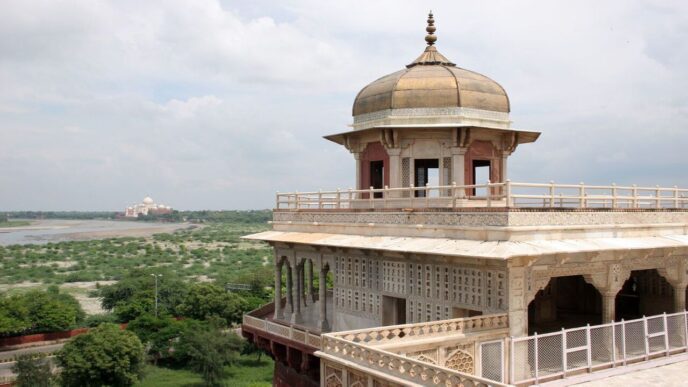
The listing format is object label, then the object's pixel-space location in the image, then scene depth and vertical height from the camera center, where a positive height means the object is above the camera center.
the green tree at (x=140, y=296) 48.62 -6.70
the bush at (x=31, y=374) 34.12 -8.35
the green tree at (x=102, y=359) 34.53 -7.79
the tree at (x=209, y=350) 39.53 -8.51
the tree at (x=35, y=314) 44.12 -6.91
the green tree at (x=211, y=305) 46.09 -6.55
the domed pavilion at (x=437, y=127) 18.03 +2.26
